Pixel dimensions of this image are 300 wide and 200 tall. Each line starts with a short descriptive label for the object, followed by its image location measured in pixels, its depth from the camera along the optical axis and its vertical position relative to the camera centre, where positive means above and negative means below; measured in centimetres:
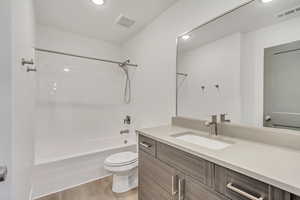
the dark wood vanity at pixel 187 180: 65 -48
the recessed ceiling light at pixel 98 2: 168 +118
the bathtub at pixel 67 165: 182 -92
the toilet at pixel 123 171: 181 -93
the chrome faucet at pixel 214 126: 132 -25
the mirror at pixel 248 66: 98 +30
